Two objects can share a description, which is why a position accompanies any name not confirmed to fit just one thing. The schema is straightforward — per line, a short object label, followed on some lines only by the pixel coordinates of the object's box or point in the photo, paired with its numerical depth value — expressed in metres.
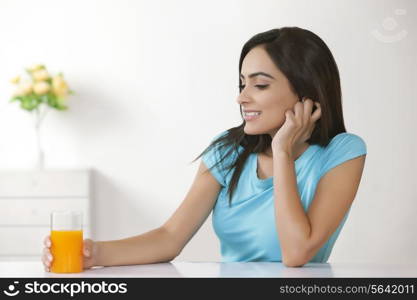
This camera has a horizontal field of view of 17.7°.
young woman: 3.20
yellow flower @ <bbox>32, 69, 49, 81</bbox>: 8.41
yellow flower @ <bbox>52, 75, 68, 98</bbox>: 8.51
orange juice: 2.73
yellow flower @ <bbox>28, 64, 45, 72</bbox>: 8.49
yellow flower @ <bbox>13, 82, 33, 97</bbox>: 8.43
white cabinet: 8.25
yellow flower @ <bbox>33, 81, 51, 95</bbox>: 8.40
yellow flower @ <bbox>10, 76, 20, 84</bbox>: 8.44
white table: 2.63
